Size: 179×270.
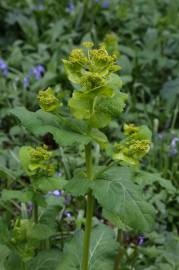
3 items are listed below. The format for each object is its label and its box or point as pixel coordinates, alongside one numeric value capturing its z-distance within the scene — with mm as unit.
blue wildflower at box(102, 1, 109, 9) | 4552
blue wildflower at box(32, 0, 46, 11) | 4617
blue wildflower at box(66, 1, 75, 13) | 4582
